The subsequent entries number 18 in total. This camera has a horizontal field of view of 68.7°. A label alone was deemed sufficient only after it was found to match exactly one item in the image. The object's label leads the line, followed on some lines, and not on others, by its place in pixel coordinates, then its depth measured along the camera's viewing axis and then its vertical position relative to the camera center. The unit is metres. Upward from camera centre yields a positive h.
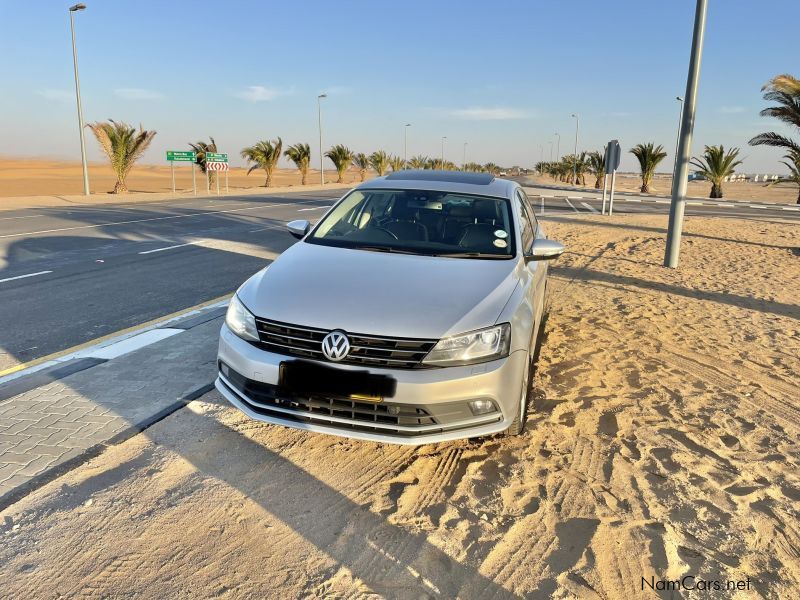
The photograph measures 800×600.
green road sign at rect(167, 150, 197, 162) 35.11 +1.18
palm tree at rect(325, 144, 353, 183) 57.55 +2.34
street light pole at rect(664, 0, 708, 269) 9.41 +0.70
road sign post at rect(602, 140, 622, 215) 16.97 +0.94
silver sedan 2.97 -0.85
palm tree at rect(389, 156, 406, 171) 71.00 +2.16
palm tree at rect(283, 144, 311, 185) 50.88 +1.98
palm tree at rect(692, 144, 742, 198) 33.53 +1.48
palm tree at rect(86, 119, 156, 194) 31.20 +1.61
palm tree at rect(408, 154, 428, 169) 68.54 +2.34
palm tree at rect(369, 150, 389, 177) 65.94 +2.24
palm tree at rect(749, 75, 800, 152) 16.67 +2.83
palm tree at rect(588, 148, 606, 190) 44.62 +1.69
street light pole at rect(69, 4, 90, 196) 27.28 +5.13
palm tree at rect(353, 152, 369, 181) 63.28 +1.98
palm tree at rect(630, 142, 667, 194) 39.03 +2.11
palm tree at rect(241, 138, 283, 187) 46.09 +1.79
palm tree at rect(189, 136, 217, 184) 42.31 +1.93
